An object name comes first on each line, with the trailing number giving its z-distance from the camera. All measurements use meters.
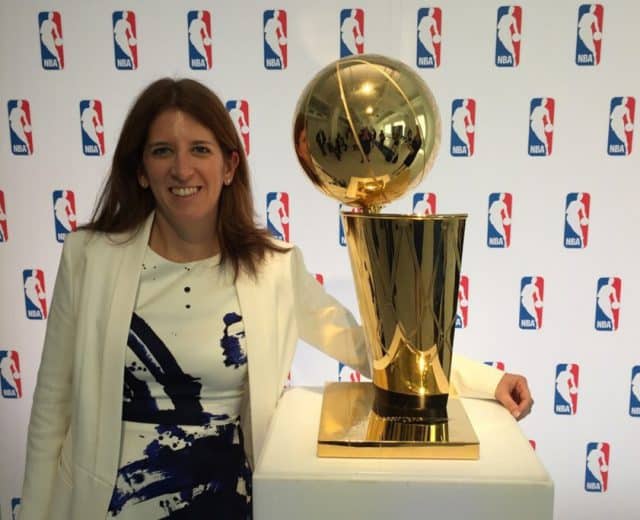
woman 0.88
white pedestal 0.60
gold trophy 0.67
